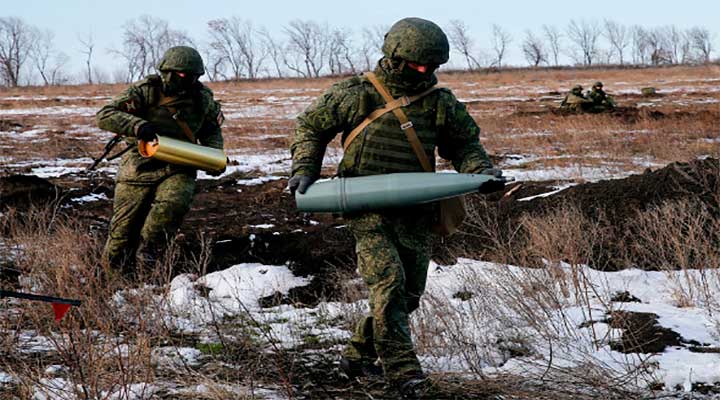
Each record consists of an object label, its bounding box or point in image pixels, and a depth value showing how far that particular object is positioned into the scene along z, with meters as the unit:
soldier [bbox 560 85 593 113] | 21.91
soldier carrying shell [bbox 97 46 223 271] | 6.35
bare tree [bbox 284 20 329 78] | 83.56
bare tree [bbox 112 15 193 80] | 78.25
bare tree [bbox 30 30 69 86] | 79.38
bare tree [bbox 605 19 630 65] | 91.69
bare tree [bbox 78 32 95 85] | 79.75
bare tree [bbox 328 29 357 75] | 84.12
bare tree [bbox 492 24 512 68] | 86.88
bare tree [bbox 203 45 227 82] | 79.75
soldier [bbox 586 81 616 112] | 21.69
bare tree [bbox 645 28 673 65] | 84.31
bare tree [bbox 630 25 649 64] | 92.44
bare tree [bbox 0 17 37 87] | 76.75
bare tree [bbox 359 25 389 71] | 83.09
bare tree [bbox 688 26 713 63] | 93.69
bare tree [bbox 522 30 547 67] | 89.56
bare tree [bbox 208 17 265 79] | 83.88
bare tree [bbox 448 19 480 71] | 85.65
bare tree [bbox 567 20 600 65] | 91.69
